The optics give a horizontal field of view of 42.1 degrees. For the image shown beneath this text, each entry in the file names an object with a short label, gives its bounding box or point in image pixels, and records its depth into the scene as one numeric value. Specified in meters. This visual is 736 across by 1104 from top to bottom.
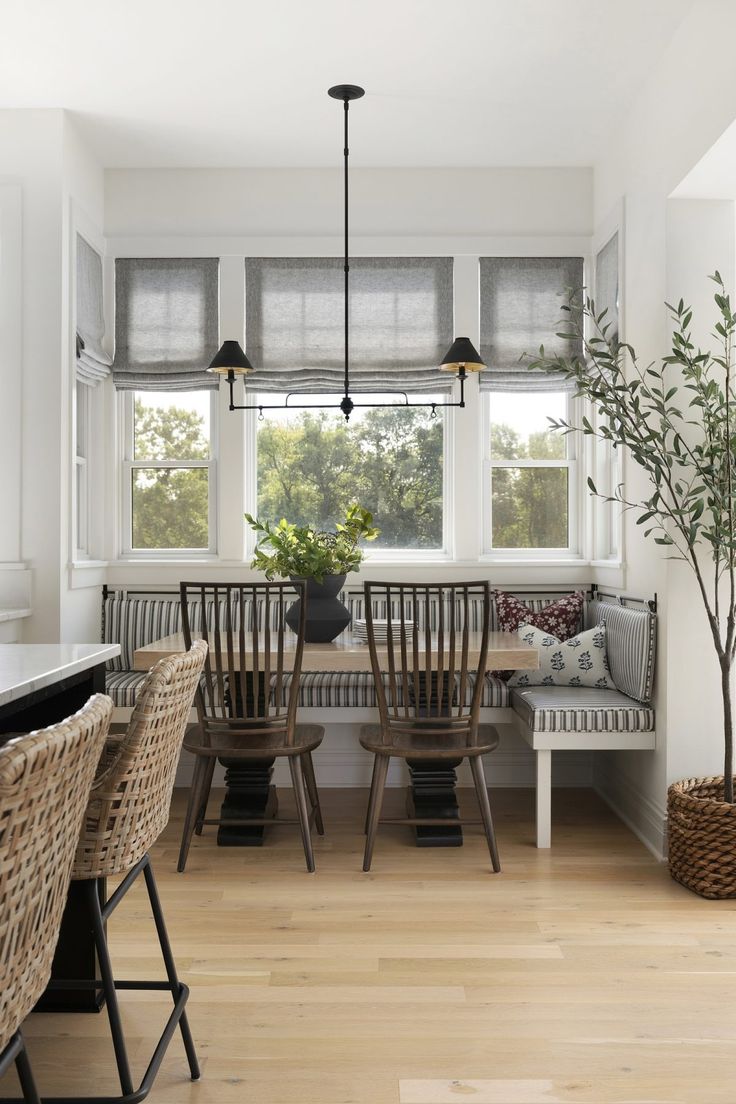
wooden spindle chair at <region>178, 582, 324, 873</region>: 3.35
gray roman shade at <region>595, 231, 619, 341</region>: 4.33
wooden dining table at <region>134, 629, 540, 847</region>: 3.55
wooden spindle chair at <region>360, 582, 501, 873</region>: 3.32
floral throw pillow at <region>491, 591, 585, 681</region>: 4.49
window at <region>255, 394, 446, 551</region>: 4.86
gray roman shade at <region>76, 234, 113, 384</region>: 4.39
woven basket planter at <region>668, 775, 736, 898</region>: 3.11
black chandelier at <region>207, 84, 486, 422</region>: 3.91
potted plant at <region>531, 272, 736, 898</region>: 3.13
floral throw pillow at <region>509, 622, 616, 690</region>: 4.19
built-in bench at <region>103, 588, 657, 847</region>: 3.67
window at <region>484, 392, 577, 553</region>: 4.86
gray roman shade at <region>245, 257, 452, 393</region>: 4.77
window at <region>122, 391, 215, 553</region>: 4.86
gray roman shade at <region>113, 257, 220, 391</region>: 4.78
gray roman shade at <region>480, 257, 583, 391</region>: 4.76
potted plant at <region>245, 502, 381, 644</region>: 3.78
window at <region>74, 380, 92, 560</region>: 4.67
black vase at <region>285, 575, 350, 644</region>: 3.81
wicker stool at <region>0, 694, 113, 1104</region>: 1.04
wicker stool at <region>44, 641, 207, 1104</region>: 1.71
